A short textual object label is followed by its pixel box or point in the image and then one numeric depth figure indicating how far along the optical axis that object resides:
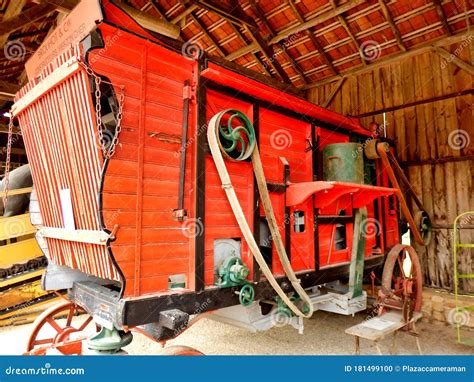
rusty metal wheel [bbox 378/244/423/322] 4.43
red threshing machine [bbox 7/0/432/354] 2.51
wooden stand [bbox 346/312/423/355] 3.56
